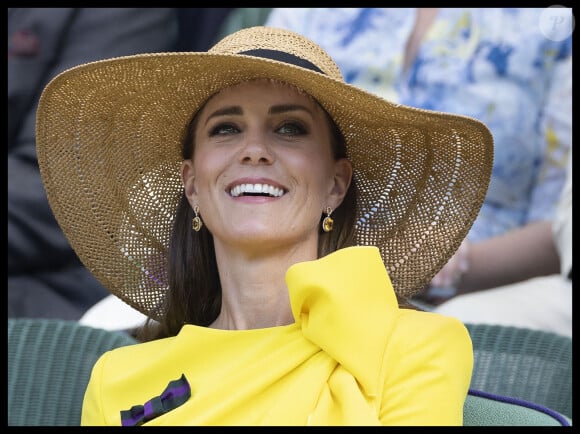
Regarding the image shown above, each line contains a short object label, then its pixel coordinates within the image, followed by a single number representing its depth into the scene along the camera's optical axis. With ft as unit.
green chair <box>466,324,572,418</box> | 22.12
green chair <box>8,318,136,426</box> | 22.40
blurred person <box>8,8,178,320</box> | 28.76
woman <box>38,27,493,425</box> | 16.56
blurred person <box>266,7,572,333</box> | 27.89
